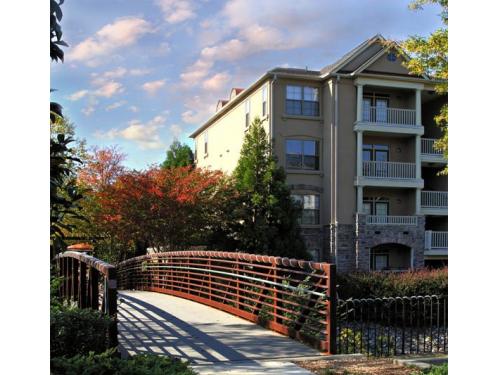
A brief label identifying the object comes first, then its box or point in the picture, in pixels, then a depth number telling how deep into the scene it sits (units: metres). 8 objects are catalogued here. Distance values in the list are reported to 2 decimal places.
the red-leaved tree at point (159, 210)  21.62
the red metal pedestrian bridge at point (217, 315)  7.09
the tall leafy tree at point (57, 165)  3.76
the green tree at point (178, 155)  43.63
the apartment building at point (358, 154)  24.69
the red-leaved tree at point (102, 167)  27.39
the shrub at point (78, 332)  5.63
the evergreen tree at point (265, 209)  22.20
